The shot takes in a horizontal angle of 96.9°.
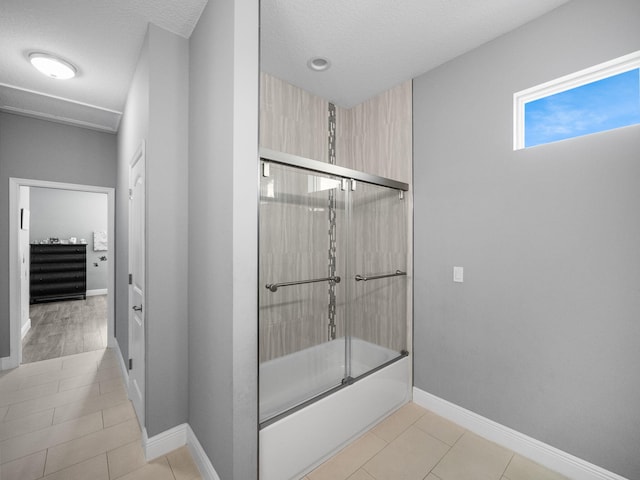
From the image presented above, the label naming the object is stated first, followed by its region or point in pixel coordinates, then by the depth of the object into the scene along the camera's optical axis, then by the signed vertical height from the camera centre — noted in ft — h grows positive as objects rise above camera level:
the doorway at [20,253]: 9.87 -0.57
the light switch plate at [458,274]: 7.03 -0.86
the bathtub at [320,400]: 5.11 -3.56
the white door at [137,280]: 6.35 -1.07
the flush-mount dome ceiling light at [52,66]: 7.12 +4.51
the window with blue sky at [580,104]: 5.10 +2.72
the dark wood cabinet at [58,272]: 18.98 -2.42
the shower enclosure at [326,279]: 6.29 -1.00
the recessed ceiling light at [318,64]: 7.31 +4.63
